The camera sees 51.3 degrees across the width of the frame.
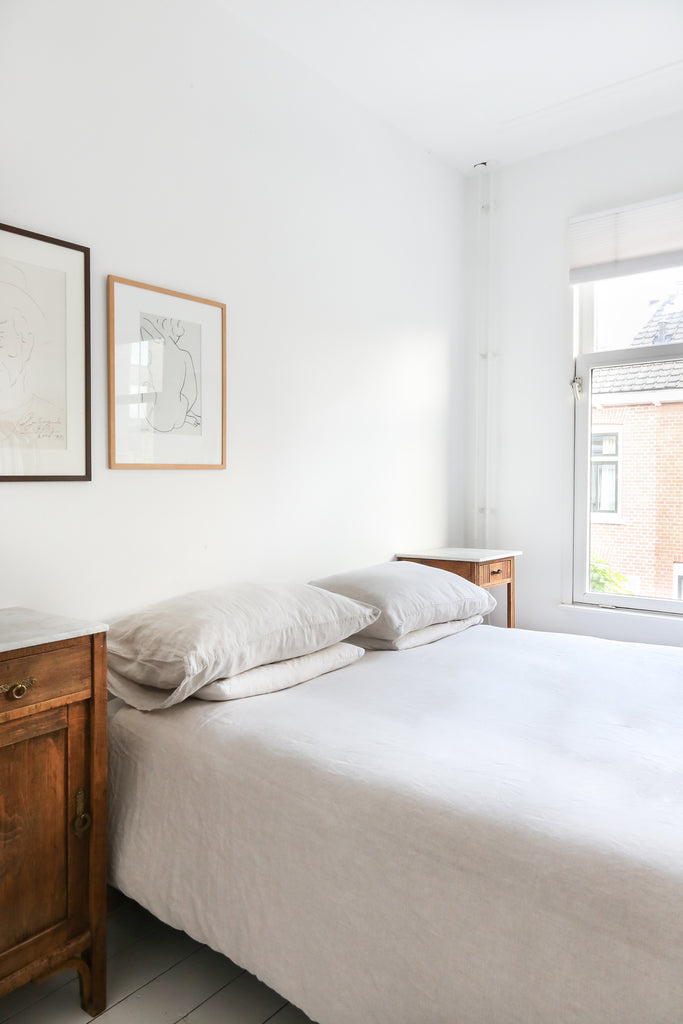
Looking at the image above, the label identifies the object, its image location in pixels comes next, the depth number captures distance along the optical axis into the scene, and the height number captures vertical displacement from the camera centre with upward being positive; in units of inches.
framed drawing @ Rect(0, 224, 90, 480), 69.1 +13.5
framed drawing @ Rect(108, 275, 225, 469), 79.7 +13.6
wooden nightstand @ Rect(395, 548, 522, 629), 118.3 -11.7
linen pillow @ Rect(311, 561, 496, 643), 90.3 -13.6
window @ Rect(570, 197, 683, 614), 122.7 +15.3
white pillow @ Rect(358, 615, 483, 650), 90.6 -19.0
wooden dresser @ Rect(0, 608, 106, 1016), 53.7 -24.8
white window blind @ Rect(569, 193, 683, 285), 120.3 +44.8
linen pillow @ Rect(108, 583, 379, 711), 65.7 -14.4
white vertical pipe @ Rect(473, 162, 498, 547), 142.3 +23.6
